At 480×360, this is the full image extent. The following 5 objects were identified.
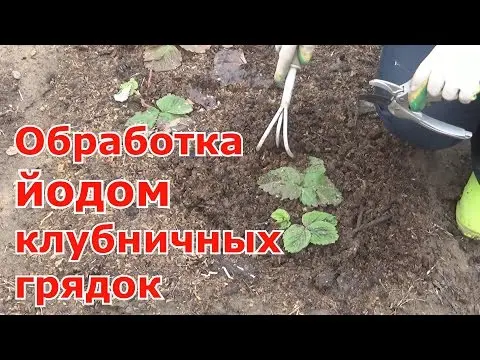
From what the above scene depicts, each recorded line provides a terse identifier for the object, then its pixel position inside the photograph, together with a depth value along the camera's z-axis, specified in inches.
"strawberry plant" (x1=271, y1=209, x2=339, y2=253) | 57.8
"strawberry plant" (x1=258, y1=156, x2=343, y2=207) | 60.2
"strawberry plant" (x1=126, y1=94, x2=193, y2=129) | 65.2
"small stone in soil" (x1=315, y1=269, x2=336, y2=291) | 56.6
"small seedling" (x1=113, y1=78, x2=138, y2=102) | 67.0
